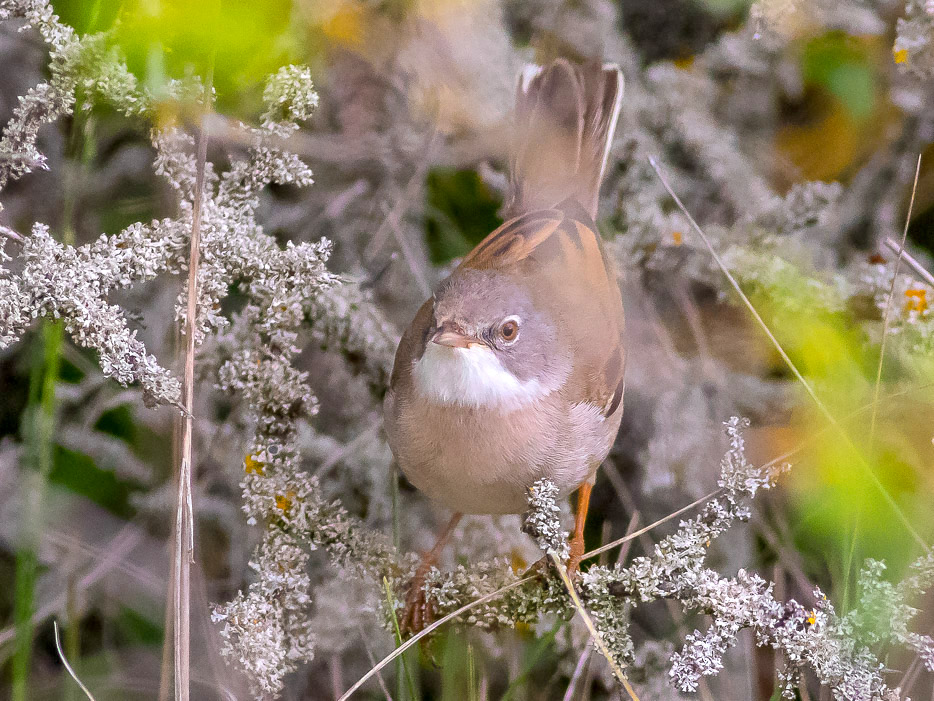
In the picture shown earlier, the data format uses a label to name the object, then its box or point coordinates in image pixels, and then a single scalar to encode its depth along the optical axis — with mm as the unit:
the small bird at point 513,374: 4410
